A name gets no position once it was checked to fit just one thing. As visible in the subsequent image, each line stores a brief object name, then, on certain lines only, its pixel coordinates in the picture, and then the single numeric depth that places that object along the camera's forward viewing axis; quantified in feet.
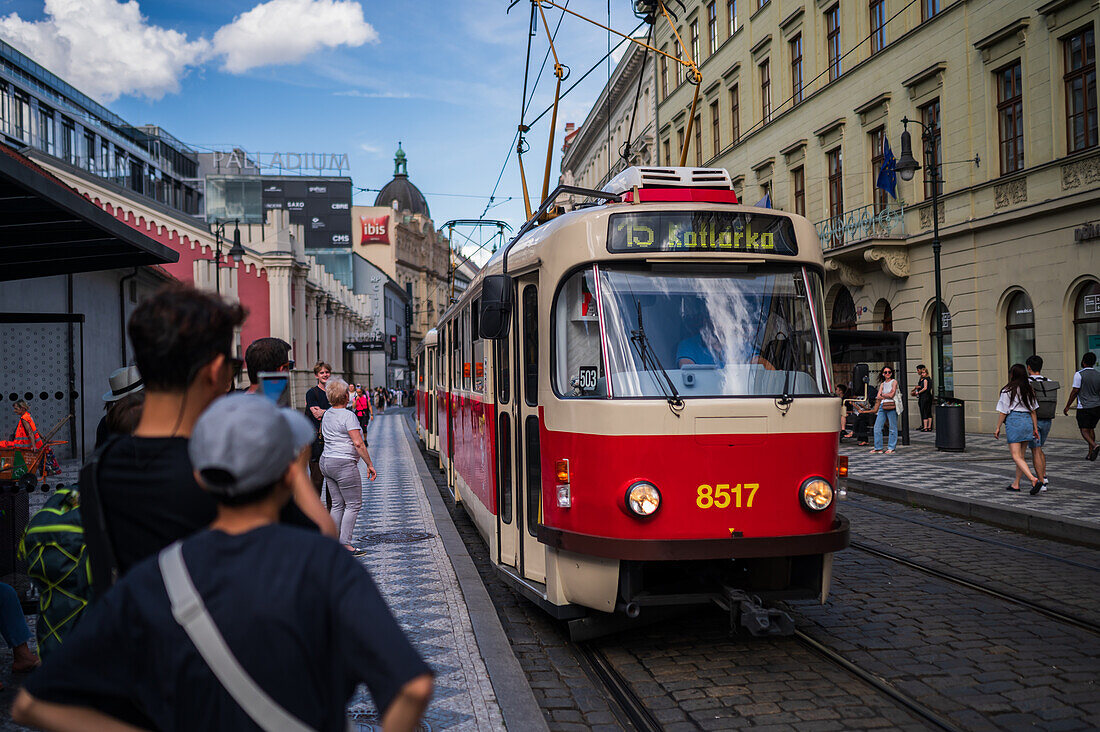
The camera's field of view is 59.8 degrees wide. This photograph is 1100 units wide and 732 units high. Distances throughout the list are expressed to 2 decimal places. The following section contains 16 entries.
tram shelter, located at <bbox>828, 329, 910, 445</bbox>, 67.97
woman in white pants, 27.96
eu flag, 83.20
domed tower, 408.87
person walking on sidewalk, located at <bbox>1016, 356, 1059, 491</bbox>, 45.85
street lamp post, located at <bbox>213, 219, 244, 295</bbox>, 112.31
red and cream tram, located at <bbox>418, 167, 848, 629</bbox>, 17.93
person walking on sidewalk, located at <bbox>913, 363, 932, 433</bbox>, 76.79
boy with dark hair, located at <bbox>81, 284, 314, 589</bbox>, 7.42
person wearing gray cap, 5.98
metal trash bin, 60.03
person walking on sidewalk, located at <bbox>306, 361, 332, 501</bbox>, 28.90
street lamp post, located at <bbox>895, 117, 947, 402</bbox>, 61.36
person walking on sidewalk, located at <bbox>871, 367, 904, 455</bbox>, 59.41
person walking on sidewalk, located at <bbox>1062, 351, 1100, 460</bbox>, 51.89
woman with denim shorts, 38.24
